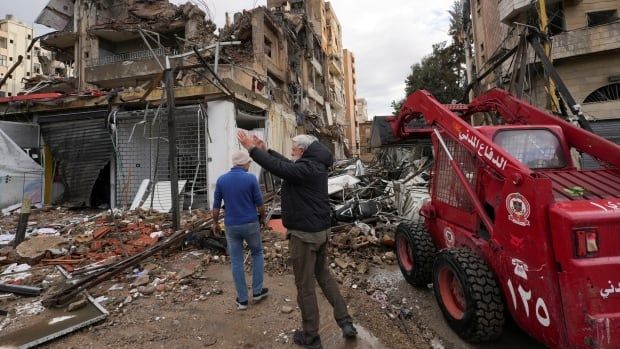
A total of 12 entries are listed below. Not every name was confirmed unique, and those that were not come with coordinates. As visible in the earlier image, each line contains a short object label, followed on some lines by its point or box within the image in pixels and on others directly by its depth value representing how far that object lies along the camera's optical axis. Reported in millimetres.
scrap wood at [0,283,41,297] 4152
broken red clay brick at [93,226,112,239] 6287
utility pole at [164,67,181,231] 6230
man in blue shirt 3619
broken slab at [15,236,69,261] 5266
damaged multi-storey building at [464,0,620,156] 14491
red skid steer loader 2084
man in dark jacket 2783
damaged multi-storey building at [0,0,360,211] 9852
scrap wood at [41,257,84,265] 5207
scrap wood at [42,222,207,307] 3736
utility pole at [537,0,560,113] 9600
